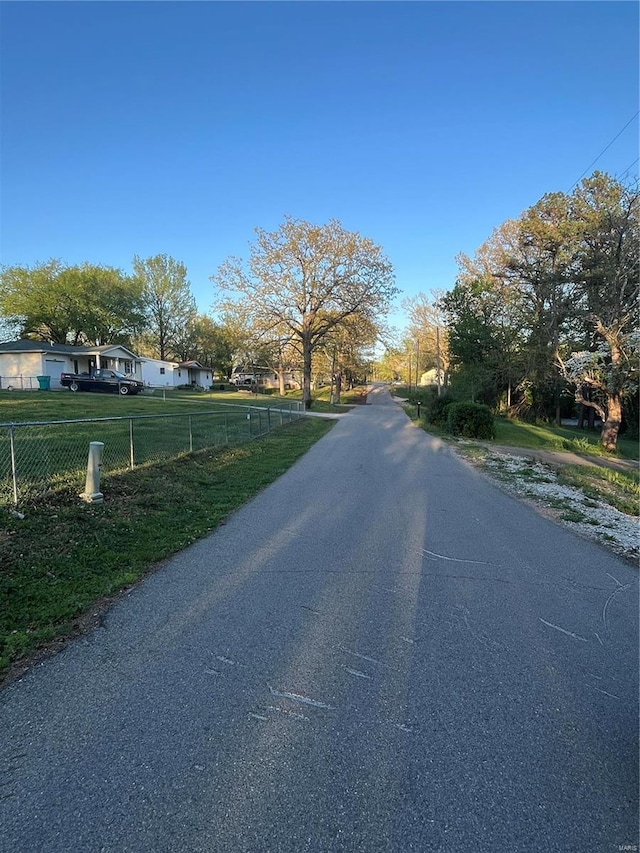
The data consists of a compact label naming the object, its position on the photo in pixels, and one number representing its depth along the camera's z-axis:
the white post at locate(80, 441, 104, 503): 6.03
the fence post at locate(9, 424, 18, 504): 5.25
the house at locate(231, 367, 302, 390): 67.85
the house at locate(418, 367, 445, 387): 86.00
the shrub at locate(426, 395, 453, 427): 23.95
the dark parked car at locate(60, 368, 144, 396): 30.61
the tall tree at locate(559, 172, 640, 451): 21.53
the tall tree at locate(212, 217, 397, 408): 33.78
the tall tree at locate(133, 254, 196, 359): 52.62
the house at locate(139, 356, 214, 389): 48.78
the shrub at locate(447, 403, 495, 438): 20.70
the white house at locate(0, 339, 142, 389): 32.91
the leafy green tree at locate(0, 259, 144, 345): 44.22
